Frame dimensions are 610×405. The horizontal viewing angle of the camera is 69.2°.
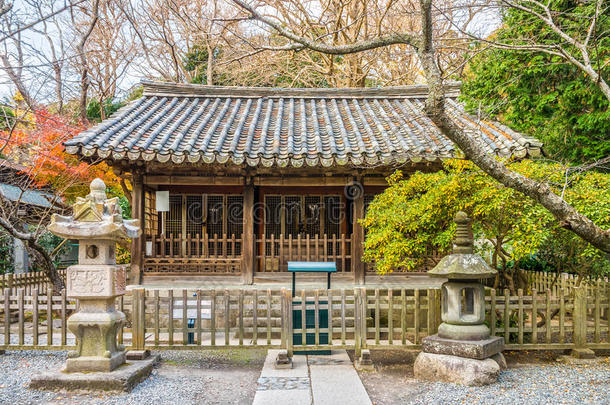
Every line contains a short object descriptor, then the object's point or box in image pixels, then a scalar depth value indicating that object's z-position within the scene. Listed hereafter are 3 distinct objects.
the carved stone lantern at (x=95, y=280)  6.10
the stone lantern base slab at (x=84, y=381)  5.81
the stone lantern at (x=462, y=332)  6.13
